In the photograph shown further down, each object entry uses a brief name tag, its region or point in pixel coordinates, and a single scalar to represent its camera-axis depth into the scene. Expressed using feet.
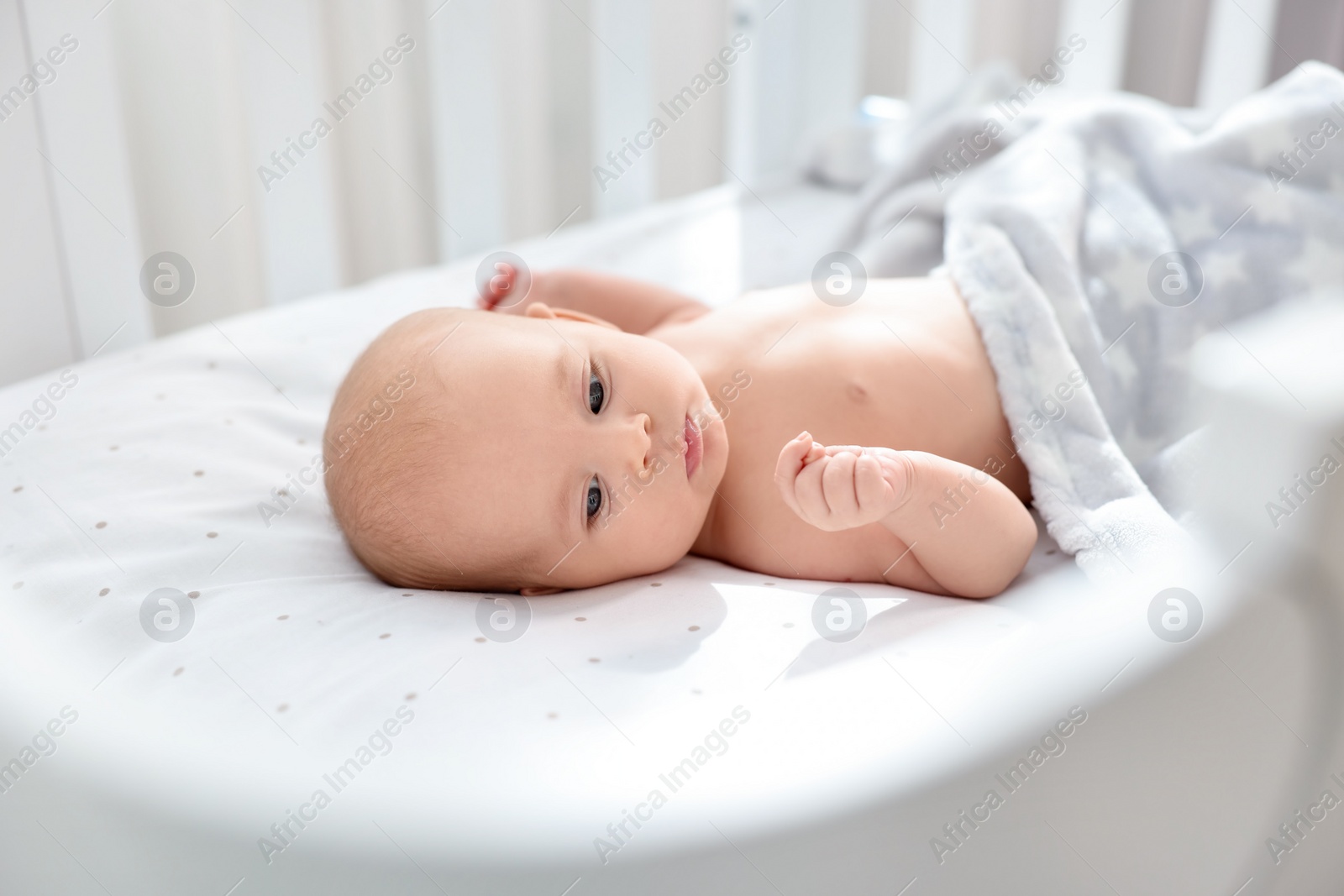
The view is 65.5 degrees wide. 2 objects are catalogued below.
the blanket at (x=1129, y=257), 3.09
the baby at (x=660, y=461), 2.52
